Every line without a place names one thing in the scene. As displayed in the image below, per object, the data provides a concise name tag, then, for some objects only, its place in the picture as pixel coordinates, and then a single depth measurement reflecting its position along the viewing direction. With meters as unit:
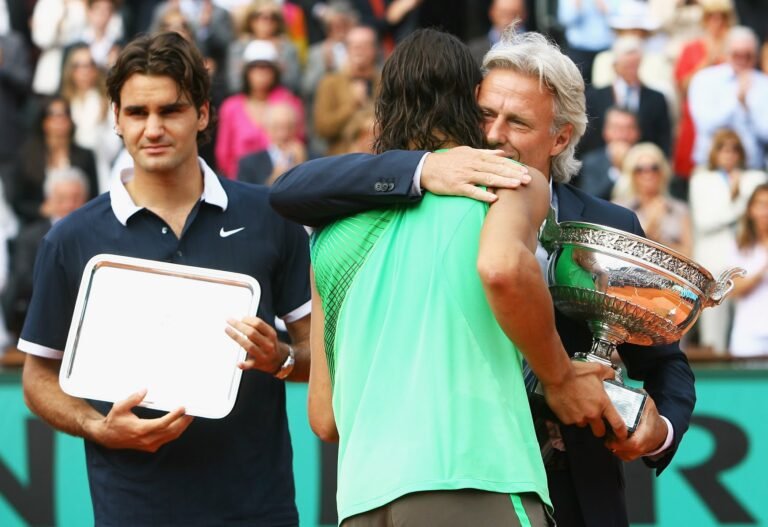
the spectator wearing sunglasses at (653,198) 17.11
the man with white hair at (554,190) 6.25
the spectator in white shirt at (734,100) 18.83
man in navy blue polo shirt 8.13
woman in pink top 18.92
